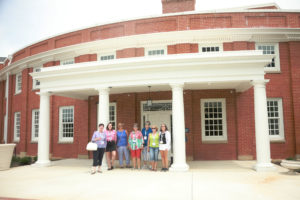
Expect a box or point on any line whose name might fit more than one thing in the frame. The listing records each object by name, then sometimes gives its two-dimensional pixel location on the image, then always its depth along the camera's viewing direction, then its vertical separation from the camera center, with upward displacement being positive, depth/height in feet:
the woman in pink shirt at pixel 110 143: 31.17 -3.01
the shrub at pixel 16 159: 41.98 -6.68
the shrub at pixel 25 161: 39.93 -6.59
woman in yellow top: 29.76 -3.16
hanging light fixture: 38.49 +2.57
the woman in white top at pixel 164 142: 29.55 -2.79
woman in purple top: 28.96 -3.15
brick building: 30.07 +4.88
